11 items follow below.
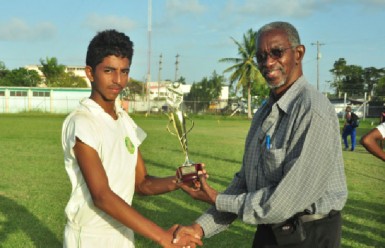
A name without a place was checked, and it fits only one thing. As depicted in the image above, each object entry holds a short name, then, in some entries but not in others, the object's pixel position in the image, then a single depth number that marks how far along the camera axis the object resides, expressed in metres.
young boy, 2.54
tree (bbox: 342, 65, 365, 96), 92.75
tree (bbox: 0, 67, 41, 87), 85.19
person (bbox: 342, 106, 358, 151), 19.42
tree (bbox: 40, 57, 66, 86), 79.75
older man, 2.36
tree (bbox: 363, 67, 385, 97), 92.38
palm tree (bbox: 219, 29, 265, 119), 62.28
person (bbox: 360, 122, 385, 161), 5.00
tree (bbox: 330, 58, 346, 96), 96.06
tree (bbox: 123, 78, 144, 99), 79.05
